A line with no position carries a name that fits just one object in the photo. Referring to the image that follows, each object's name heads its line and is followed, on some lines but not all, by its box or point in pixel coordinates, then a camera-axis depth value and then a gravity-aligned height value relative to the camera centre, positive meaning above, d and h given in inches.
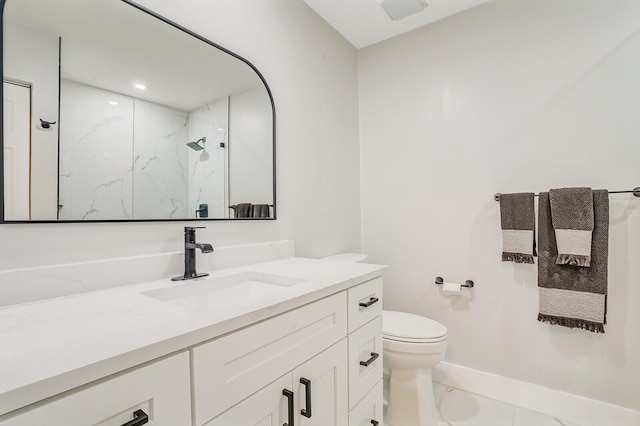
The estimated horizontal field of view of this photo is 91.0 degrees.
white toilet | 60.1 -29.9
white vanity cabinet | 18.9 -12.0
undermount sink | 39.7 -10.1
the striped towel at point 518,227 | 66.6 -2.5
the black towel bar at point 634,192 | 58.2 +4.3
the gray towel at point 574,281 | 59.1 -12.9
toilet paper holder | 75.9 -16.6
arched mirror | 34.4 +13.3
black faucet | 43.8 -5.4
